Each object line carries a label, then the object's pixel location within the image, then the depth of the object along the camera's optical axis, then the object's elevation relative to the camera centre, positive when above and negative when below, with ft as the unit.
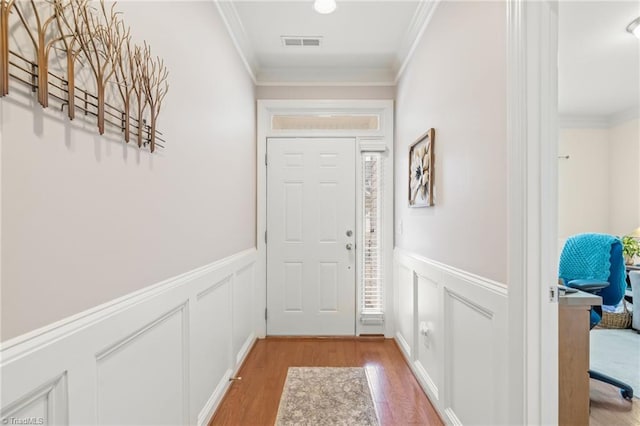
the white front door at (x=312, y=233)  10.86 -0.57
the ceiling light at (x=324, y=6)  7.24 +4.67
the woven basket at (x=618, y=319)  11.36 -3.48
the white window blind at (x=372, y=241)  10.95 -0.83
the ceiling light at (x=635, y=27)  8.09 +4.78
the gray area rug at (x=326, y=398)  6.33 -3.89
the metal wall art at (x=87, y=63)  2.41 +1.40
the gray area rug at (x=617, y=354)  7.93 -3.78
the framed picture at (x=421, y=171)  7.00 +1.06
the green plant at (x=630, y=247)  13.39 -1.19
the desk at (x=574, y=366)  5.10 -2.30
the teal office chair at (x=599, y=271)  6.80 -1.21
